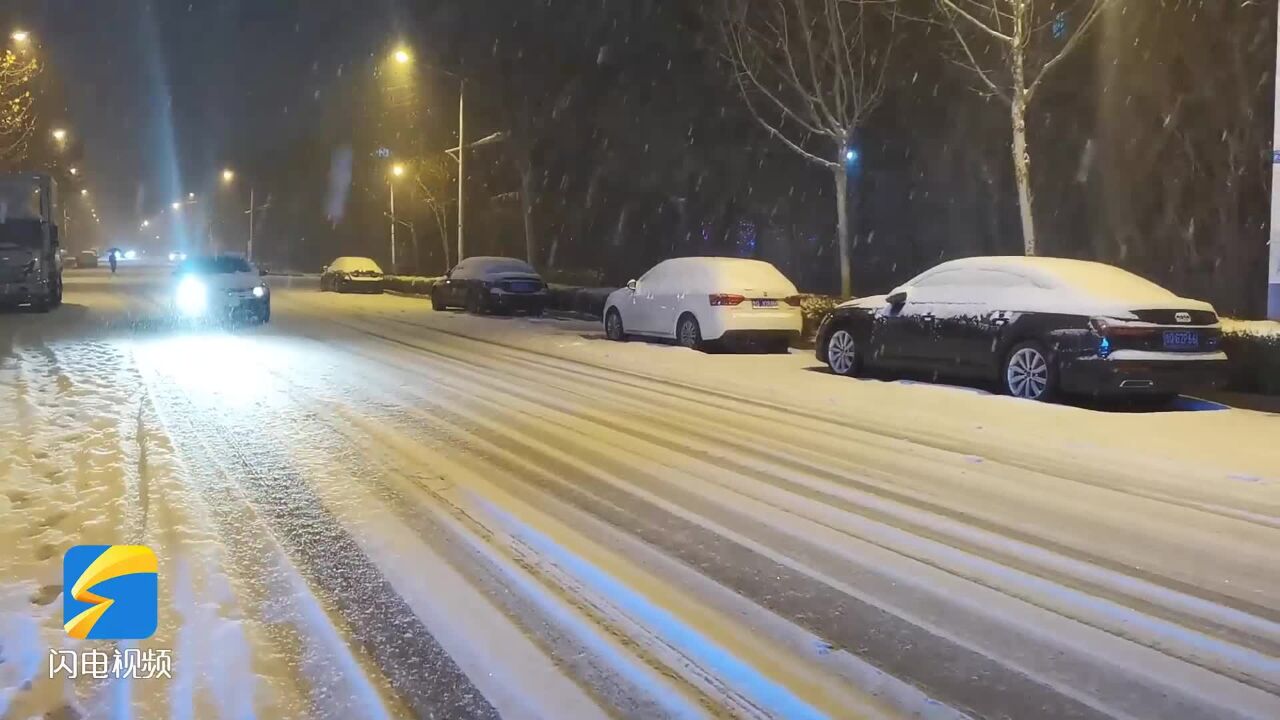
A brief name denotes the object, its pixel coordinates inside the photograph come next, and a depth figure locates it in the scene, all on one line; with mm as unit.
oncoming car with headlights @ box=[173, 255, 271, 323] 23781
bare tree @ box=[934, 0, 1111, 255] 17938
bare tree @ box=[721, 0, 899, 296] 23422
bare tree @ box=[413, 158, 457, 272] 45438
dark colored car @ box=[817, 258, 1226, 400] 11086
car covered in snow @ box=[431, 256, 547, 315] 29016
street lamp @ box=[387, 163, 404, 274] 48438
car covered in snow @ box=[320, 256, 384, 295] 43969
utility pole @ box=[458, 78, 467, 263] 37000
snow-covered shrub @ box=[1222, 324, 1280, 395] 12062
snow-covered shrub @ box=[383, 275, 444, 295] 43469
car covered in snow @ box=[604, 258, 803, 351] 17562
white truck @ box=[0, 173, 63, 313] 27250
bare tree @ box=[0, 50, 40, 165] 31656
